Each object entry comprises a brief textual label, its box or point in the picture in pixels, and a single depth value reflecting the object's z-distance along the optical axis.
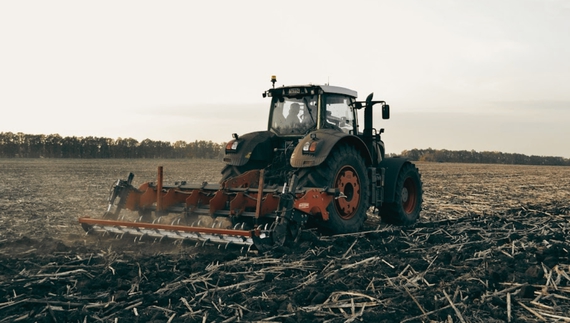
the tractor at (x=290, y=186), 6.91
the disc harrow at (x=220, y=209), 6.62
